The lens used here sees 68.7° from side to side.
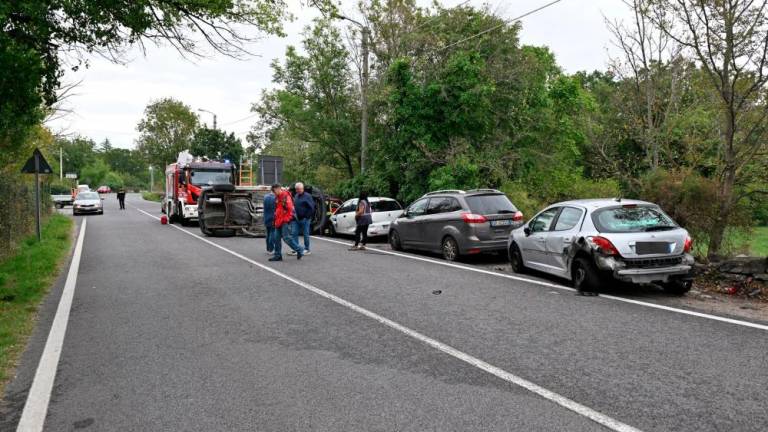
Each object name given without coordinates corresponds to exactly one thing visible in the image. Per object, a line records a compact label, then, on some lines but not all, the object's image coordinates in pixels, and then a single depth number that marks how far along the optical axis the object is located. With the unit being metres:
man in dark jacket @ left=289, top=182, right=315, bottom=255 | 13.95
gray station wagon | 12.12
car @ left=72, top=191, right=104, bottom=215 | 35.62
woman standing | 15.05
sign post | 15.57
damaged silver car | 7.90
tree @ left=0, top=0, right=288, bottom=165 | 7.74
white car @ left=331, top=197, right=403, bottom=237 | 17.44
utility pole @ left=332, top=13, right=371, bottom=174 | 21.72
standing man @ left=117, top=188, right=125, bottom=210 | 44.28
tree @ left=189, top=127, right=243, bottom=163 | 54.38
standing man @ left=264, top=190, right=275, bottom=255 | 13.59
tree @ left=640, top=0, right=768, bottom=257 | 9.47
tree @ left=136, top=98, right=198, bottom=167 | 66.88
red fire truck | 24.59
